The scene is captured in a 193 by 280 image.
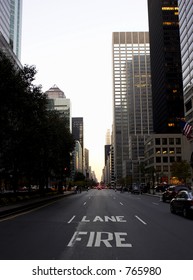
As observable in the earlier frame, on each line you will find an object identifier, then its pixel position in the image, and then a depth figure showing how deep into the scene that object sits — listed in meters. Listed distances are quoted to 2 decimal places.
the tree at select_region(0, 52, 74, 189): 28.86
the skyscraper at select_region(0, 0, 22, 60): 123.44
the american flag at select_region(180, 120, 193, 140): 41.29
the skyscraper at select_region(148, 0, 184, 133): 149.88
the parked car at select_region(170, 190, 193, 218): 17.09
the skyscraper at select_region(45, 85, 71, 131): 195.25
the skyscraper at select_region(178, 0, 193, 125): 95.25
